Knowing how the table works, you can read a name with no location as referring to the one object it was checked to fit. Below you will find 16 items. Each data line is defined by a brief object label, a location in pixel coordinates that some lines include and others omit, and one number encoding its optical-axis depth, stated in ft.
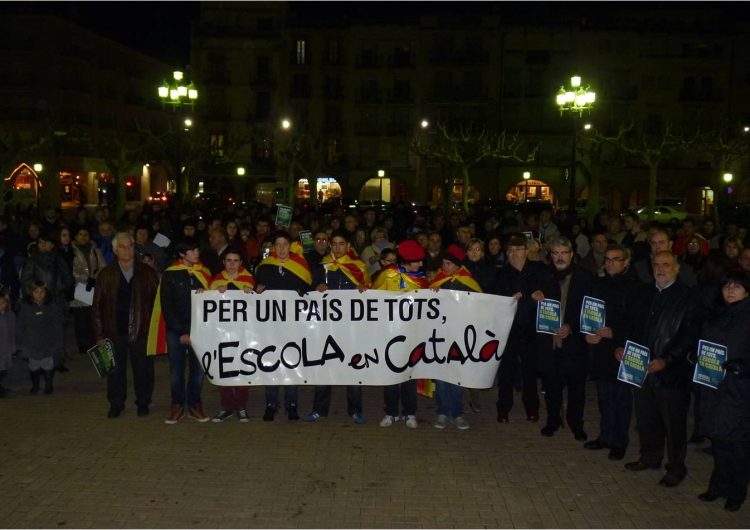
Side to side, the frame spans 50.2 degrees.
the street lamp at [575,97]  82.69
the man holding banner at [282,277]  28.02
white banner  27.53
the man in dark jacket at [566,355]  25.66
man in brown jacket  27.99
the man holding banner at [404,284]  27.50
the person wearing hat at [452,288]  27.63
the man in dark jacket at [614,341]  23.84
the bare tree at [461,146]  156.46
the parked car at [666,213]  156.87
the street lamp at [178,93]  77.77
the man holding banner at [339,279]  28.22
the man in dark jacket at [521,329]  27.14
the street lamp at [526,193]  193.93
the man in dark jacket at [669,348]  21.65
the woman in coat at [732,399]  19.89
